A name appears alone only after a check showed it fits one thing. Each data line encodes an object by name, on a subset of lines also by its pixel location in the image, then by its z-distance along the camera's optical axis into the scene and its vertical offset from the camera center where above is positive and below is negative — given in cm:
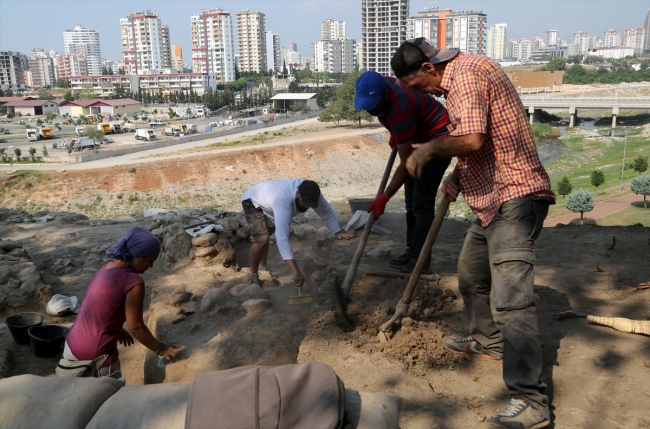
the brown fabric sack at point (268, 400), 190 -111
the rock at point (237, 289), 480 -176
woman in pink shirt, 307 -117
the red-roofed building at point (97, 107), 6400 -126
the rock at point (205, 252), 605 -177
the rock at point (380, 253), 481 -146
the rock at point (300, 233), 677 -177
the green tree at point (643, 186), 1605 -309
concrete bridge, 4438 -164
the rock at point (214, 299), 458 -177
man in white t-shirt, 454 -108
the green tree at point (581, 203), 1528 -338
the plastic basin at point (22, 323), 447 -192
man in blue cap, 338 -28
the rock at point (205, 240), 604 -164
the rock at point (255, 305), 441 -175
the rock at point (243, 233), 685 -178
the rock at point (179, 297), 474 -179
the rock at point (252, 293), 469 -175
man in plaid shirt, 233 -45
